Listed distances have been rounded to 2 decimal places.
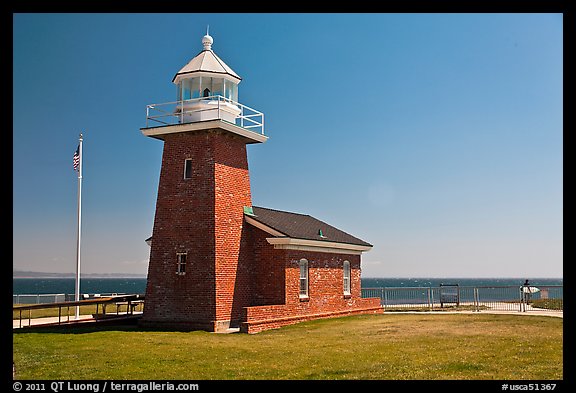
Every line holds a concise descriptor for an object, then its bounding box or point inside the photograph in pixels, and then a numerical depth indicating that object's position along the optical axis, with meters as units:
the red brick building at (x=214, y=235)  20.75
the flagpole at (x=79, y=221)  24.58
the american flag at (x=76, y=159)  25.52
